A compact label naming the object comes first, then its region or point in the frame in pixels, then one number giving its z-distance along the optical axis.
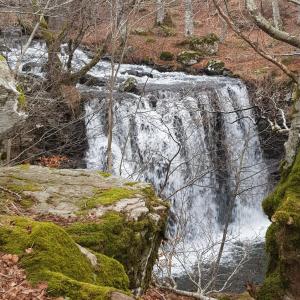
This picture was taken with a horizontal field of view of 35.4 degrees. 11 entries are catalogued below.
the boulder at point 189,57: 22.08
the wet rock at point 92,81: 17.51
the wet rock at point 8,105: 4.73
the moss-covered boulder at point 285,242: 5.38
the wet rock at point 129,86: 16.86
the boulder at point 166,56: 22.42
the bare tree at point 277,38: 4.93
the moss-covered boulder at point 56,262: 3.14
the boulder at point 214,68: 21.19
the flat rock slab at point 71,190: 5.32
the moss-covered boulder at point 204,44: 23.50
